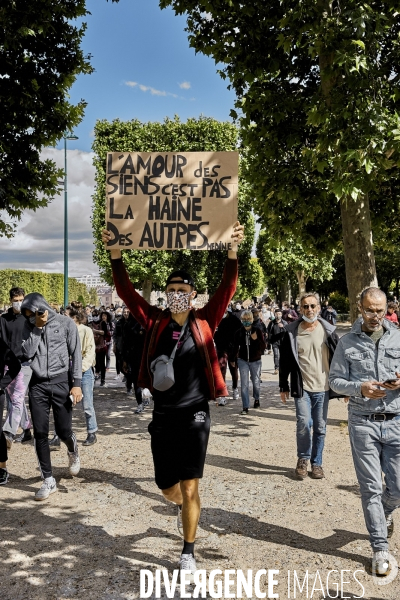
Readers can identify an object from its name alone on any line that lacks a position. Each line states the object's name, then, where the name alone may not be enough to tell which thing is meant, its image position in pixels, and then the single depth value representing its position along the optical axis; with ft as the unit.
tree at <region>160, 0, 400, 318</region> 21.25
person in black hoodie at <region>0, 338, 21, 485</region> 18.51
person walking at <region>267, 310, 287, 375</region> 48.07
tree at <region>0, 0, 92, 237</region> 29.86
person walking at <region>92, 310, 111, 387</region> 41.45
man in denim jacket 12.53
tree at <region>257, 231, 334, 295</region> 127.85
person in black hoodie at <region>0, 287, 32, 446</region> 22.64
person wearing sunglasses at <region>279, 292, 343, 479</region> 20.02
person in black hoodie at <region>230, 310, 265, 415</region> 33.78
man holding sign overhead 12.58
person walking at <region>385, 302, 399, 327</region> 41.13
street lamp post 80.43
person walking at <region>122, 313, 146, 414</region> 32.14
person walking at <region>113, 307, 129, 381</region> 41.22
